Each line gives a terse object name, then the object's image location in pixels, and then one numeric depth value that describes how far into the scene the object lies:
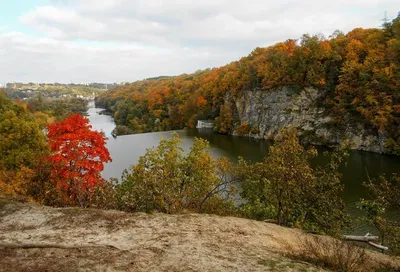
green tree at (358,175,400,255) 13.05
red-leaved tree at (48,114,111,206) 23.00
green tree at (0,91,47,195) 30.78
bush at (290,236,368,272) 8.64
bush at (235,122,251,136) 82.62
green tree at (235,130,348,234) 16.09
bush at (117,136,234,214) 15.69
